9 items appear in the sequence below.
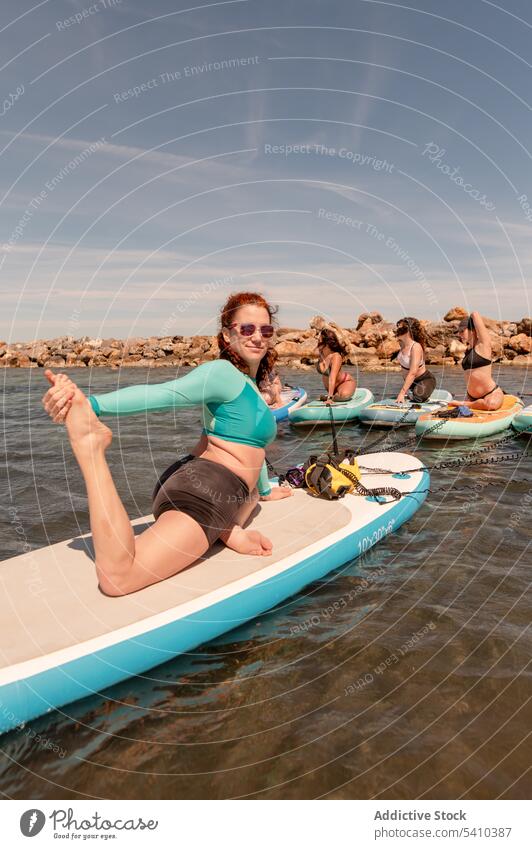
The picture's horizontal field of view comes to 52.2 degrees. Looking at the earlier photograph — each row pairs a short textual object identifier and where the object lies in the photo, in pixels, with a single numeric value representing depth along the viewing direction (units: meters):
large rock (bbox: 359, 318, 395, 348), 35.16
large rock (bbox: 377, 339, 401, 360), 33.53
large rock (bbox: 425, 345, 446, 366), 33.12
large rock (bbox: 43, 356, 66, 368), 38.91
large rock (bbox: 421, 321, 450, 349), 35.50
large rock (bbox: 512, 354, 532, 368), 30.70
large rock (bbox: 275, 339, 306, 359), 36.28
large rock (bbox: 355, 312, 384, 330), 38.88
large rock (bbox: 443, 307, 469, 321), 39.28
